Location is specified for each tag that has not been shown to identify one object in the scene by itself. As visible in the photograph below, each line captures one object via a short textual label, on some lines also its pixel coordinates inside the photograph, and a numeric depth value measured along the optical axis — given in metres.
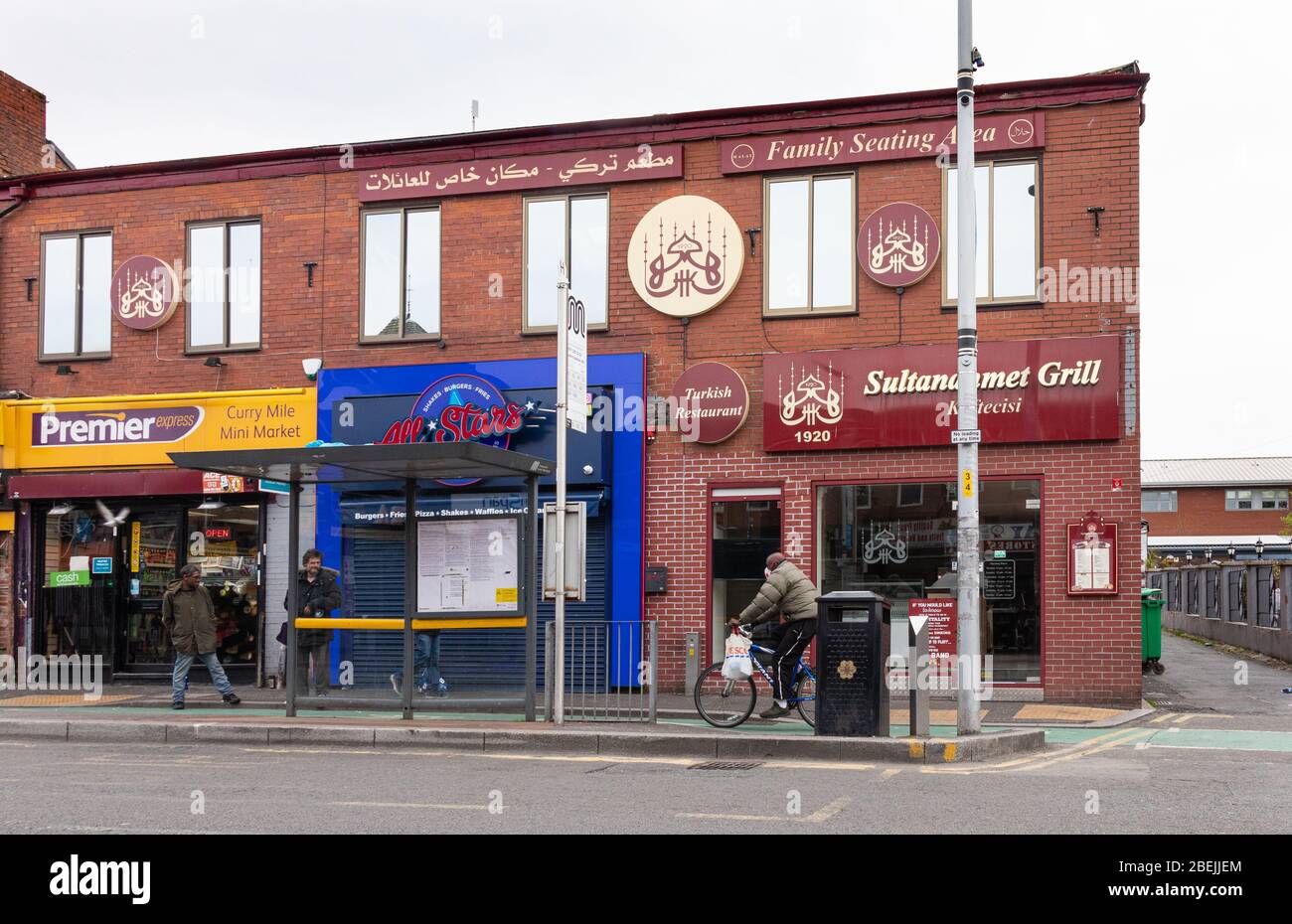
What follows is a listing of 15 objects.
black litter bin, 11.48
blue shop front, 17.08
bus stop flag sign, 13.40
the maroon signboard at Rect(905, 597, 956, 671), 16.25
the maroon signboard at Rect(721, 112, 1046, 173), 16.11
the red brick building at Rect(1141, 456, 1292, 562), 71.06
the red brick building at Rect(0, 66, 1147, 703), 15.74
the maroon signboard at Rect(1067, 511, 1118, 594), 15.44
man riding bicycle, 12.99
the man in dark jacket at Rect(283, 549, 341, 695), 14.09
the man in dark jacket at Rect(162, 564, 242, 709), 15.70
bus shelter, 12.91
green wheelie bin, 20.14
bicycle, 12.70
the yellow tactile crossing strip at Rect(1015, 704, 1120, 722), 14.30
